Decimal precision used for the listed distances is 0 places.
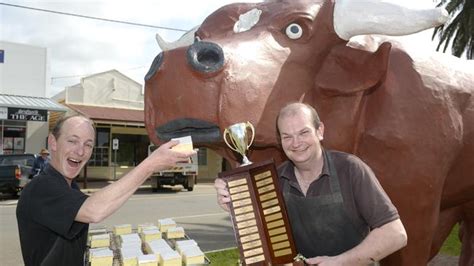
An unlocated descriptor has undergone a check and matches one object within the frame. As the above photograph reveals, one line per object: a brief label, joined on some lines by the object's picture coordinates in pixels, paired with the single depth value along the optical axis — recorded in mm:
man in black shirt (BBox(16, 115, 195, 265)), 1854
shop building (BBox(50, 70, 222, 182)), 20875
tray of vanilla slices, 1963
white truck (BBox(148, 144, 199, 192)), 16766
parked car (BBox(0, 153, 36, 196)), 13875
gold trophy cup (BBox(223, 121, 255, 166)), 1872
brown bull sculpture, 2170
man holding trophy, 1741
